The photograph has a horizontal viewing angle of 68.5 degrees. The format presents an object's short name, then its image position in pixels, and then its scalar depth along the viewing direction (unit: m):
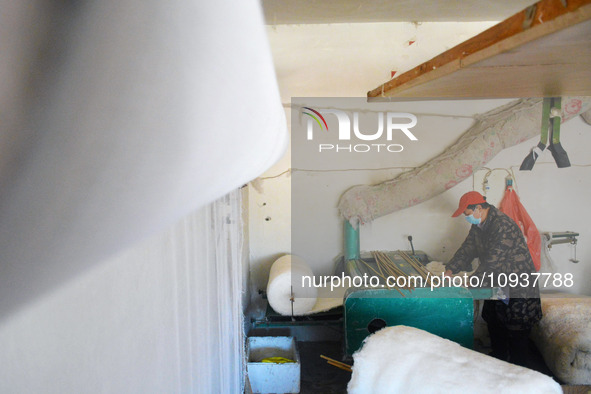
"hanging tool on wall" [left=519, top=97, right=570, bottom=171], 2.66
